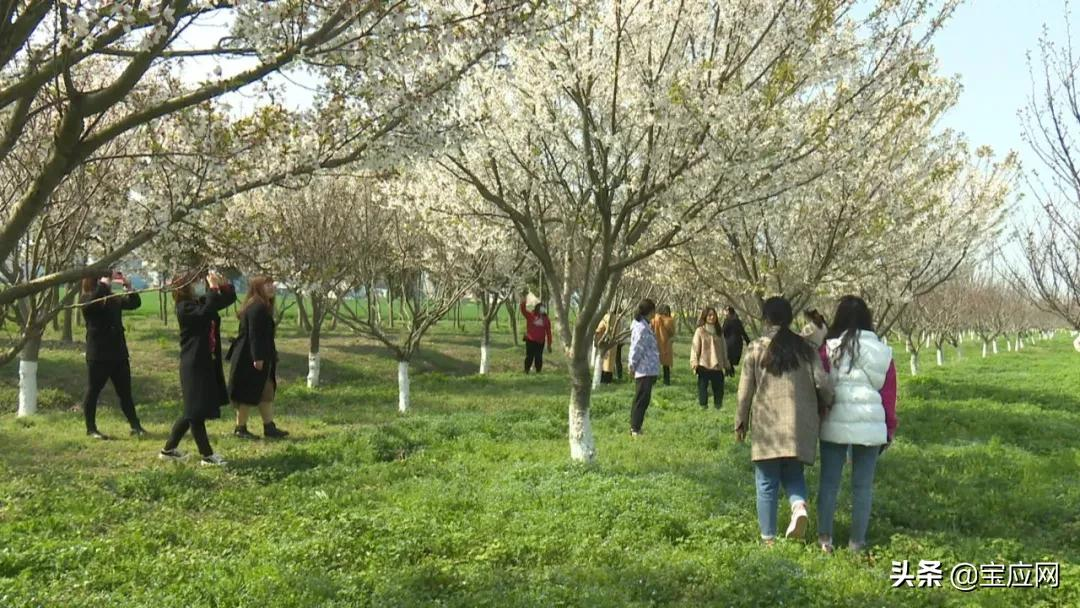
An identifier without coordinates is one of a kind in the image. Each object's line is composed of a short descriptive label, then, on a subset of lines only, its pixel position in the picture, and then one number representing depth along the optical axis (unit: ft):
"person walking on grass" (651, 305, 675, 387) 60.90
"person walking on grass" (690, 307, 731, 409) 45.57
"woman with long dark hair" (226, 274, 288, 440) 32.35
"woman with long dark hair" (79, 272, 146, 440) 32.94
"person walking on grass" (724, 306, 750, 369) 60.23
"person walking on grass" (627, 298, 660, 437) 35.81
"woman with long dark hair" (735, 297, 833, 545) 19.40
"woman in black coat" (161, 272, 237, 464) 27.96
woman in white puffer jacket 19.49
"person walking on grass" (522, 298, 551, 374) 68.28
